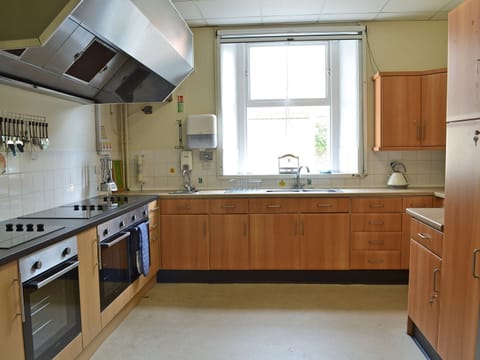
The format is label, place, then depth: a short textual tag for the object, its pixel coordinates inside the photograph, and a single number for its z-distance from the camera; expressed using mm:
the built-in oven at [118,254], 2514
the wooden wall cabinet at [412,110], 3709
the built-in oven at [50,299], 1723
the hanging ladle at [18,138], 2502
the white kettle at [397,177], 3908
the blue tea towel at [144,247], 3098
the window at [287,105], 4184
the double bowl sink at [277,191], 3738
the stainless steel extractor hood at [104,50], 1719
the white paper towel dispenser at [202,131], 4004
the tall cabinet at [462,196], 1703
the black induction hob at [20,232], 1806
